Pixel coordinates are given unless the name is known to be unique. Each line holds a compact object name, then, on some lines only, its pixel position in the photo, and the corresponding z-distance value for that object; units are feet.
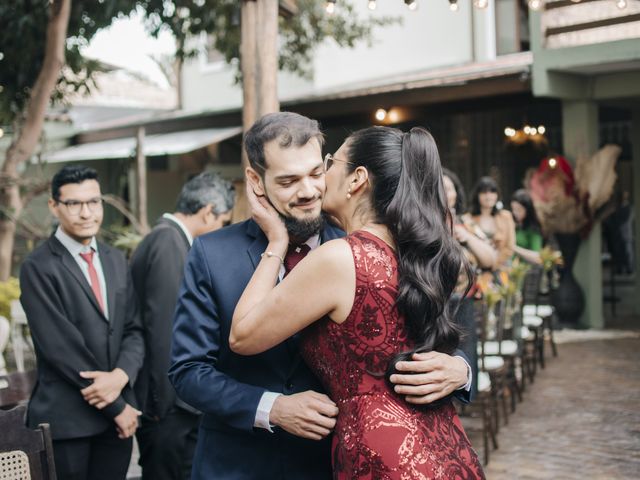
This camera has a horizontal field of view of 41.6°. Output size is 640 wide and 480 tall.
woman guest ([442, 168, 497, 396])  21.54
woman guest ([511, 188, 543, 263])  37.70
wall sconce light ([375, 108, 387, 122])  45.31
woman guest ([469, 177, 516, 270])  30.86
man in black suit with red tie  12.57
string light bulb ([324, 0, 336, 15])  22.60
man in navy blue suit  8.29
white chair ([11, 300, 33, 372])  28.71
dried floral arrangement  40.34
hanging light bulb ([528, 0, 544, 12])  27.68
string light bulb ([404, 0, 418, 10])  21.17
